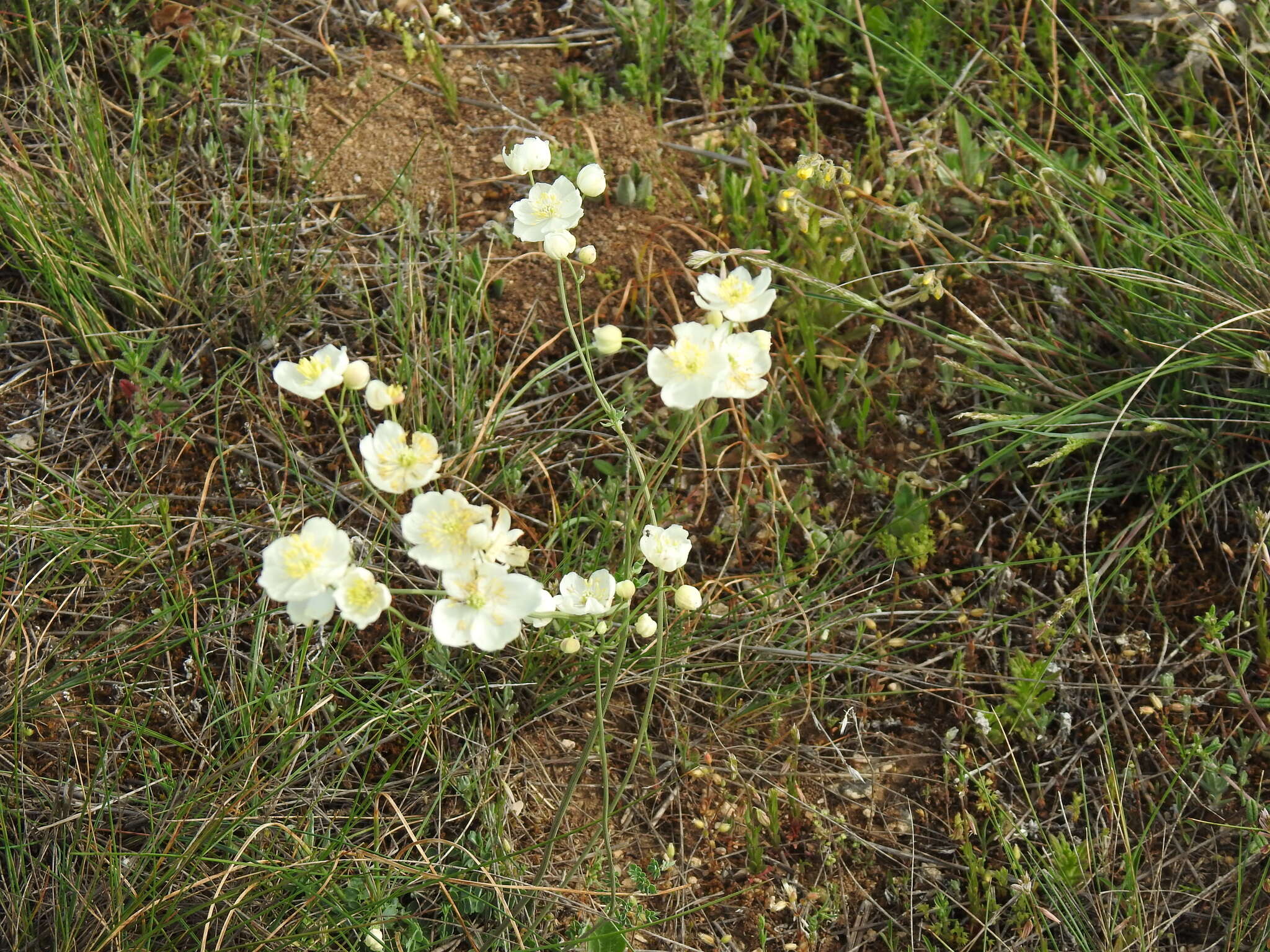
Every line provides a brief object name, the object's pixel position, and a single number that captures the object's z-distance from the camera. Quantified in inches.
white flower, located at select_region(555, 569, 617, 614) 27.3
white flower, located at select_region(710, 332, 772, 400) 24.6
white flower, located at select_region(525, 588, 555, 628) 25.3
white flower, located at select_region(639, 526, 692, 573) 26.5
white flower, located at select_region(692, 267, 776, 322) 25.1
